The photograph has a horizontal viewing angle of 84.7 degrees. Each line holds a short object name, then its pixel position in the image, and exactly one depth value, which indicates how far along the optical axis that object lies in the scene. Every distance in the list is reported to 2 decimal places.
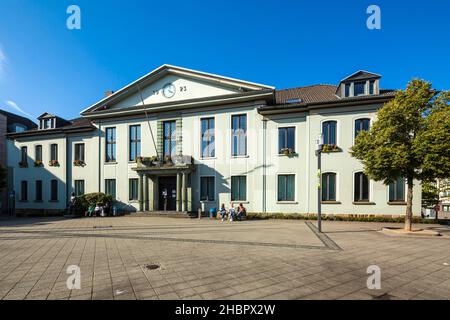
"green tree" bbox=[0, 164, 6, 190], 25.08
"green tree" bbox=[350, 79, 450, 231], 11.21
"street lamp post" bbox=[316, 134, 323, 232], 12.10
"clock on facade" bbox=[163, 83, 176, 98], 22.98
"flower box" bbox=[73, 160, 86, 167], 25.61
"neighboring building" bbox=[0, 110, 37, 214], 32.98
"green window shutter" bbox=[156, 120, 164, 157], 22.86
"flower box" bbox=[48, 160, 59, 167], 26.53
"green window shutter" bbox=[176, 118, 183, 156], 22.24
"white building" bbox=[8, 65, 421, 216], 18.20
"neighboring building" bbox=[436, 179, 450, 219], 71.85
